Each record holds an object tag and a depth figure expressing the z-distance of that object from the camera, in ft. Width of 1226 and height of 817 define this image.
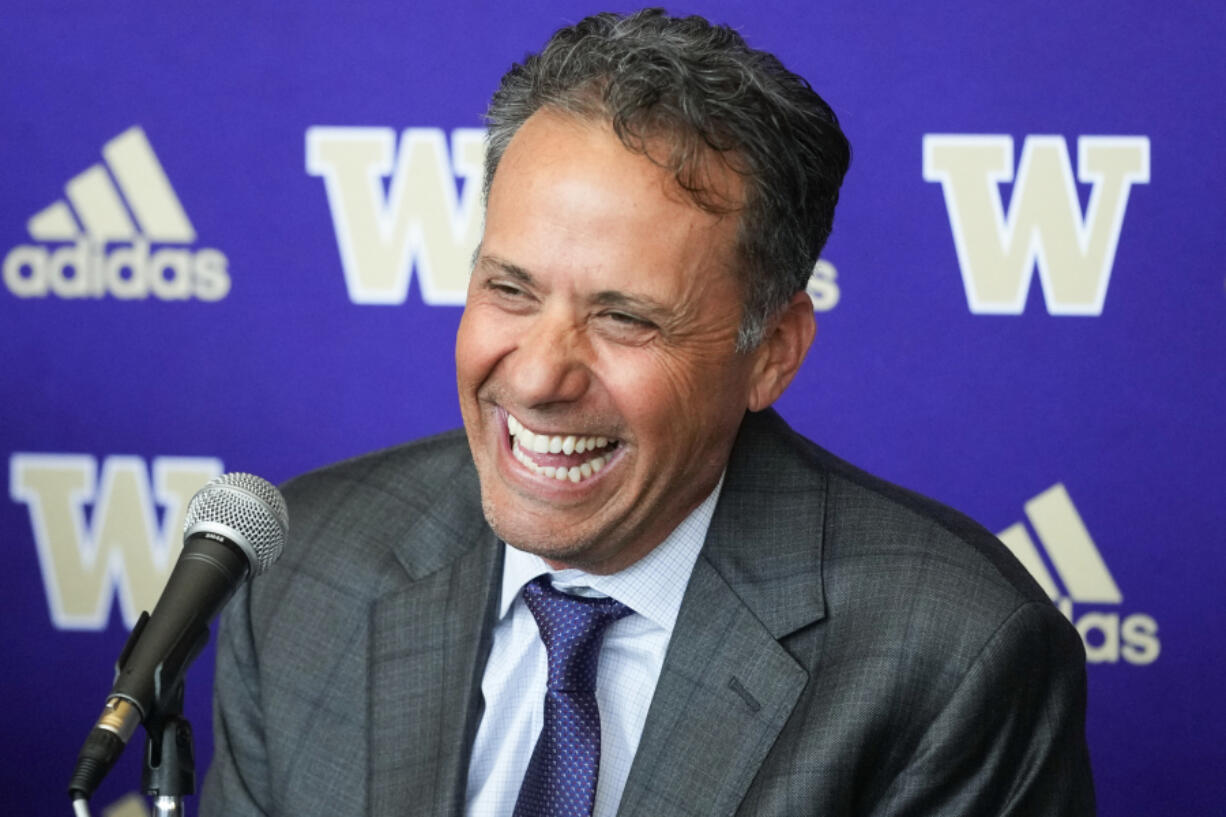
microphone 11.00
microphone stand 11.09
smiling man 11.77
